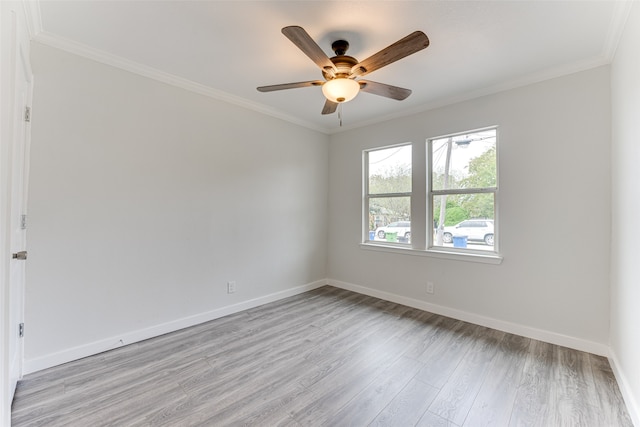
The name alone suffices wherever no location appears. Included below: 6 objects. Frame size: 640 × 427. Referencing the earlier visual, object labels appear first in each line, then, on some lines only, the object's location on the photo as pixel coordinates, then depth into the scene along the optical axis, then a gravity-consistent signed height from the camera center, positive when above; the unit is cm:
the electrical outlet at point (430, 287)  329 -83
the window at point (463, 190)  296 +34
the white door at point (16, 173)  130 +22
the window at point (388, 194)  368 +34
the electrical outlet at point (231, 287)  316 -83
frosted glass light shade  201 +97
